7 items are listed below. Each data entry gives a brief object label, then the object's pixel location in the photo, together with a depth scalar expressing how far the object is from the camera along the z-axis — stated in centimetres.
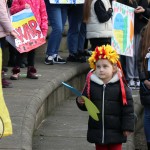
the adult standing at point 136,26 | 1004
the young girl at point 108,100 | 575
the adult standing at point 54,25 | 1009
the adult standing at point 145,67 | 691
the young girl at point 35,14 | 881
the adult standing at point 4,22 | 743
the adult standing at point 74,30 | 1061
